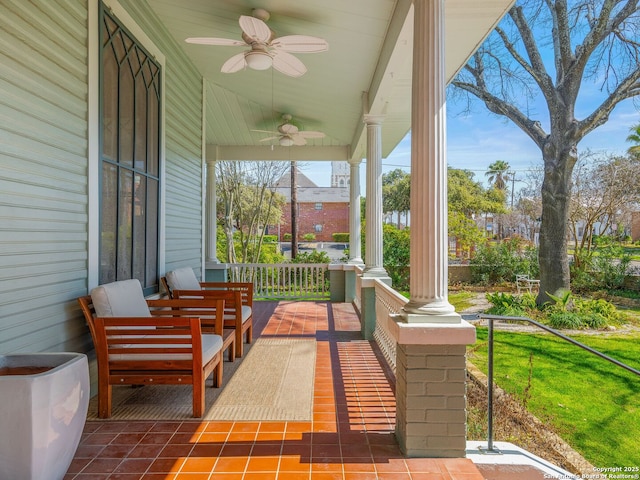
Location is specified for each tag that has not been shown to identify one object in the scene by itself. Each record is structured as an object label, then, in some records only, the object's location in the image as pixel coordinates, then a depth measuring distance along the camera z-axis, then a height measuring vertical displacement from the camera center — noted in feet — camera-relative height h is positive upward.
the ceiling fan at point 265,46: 11.52 +5.60
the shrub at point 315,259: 36.38 -1.68
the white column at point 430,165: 8.39 +1.49
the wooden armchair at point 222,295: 14.82 -2.00
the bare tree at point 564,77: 32.78 +13.17
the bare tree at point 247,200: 48.47 +4.67
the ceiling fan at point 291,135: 20.77 +5.19
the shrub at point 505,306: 30.76 -4.92
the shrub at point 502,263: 43.09 -2.34
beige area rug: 9.92 -4.14
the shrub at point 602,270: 38.65 -2.74
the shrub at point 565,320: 28.50 -5.45
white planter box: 6.11 -2.73
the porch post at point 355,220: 27.22 +1.24
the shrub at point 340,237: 80.28 +0.48
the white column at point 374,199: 18.06 +1.76
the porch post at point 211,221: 29.09 +1.26
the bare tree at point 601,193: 41.68 +4.79
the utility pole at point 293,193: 47.21 +5.13
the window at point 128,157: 11.65 +2.52
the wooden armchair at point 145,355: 9.59 -2.65
